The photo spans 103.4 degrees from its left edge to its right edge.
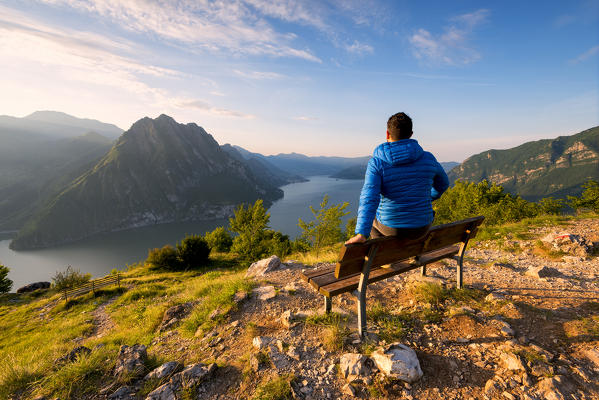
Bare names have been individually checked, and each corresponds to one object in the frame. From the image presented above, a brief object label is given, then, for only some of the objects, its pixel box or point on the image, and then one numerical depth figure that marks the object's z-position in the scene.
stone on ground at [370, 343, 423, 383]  2.79
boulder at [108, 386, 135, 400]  2.93
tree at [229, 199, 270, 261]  27.45
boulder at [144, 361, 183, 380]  3.20
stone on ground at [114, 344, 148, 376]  3.25
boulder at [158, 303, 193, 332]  5.56
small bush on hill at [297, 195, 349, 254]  25.28
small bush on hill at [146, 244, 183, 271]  29.14
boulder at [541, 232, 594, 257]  7.49
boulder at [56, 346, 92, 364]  3.53
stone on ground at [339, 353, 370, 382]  2.87
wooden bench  3.30
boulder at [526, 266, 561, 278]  5.59
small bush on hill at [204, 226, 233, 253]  38.91
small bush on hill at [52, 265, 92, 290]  17.80
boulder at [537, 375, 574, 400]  2.41
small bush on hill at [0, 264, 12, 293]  28.53
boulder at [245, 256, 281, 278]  8.80
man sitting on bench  3.06
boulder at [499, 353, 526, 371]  2.76
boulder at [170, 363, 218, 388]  3.03
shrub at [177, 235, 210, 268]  28.80
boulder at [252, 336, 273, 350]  3.63
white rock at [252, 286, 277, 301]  5.38
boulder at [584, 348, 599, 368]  2.80
